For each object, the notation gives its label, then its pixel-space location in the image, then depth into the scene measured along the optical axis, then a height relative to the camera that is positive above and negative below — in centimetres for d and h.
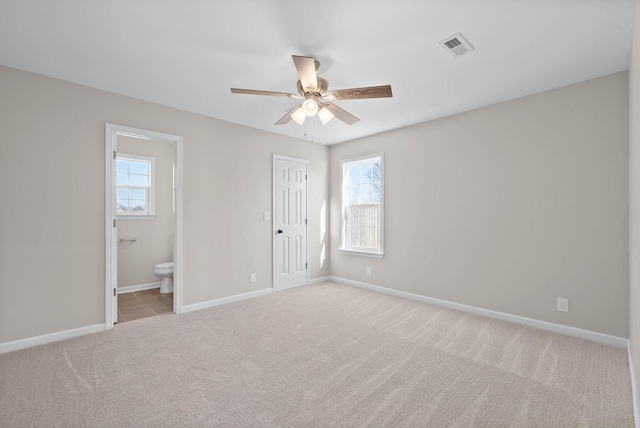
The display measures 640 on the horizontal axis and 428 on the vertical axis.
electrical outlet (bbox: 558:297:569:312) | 295 -91
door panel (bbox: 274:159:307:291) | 470 -13
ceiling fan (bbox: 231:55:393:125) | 218 +103
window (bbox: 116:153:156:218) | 479 +52
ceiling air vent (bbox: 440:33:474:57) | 219 +136
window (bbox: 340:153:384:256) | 479 +20
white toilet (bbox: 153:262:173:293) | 459 -93
